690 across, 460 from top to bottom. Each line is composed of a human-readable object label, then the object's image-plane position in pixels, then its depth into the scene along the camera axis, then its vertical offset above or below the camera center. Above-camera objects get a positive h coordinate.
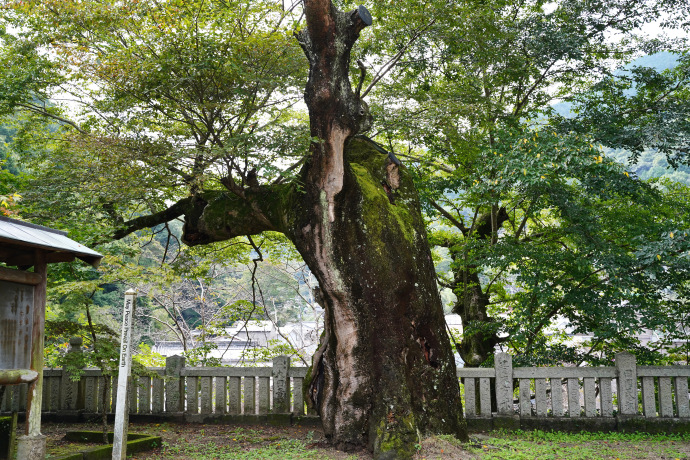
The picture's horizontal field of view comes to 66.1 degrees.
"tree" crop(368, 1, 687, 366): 8.55 +3.07
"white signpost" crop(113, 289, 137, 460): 5.98 -0.89
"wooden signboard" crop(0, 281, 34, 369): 5.62 -0.12
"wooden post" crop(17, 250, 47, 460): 5.66 -0.79
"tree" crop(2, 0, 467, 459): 6.73 +2.14
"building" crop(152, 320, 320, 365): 30.12 -1.92
